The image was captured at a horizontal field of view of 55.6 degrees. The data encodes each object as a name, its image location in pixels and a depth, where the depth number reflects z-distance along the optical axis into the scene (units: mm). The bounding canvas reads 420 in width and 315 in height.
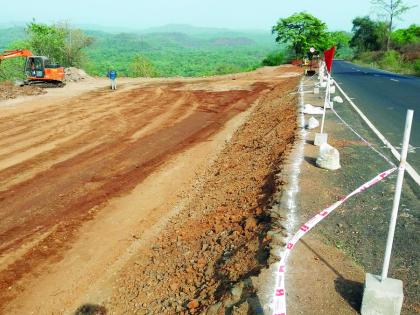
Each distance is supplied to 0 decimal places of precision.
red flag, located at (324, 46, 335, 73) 8115
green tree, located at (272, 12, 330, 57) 51250
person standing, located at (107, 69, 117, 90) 27500
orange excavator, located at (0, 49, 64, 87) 27578
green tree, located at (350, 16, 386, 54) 76750
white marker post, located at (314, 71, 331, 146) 9438
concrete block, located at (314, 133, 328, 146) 9438
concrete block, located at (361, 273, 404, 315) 3654
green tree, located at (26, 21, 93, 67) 43469
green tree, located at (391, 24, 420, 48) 69338
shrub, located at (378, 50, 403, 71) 42091
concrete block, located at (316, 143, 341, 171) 7863
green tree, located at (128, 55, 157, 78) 60062
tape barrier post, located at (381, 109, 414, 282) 3393
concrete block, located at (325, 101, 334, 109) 14883
